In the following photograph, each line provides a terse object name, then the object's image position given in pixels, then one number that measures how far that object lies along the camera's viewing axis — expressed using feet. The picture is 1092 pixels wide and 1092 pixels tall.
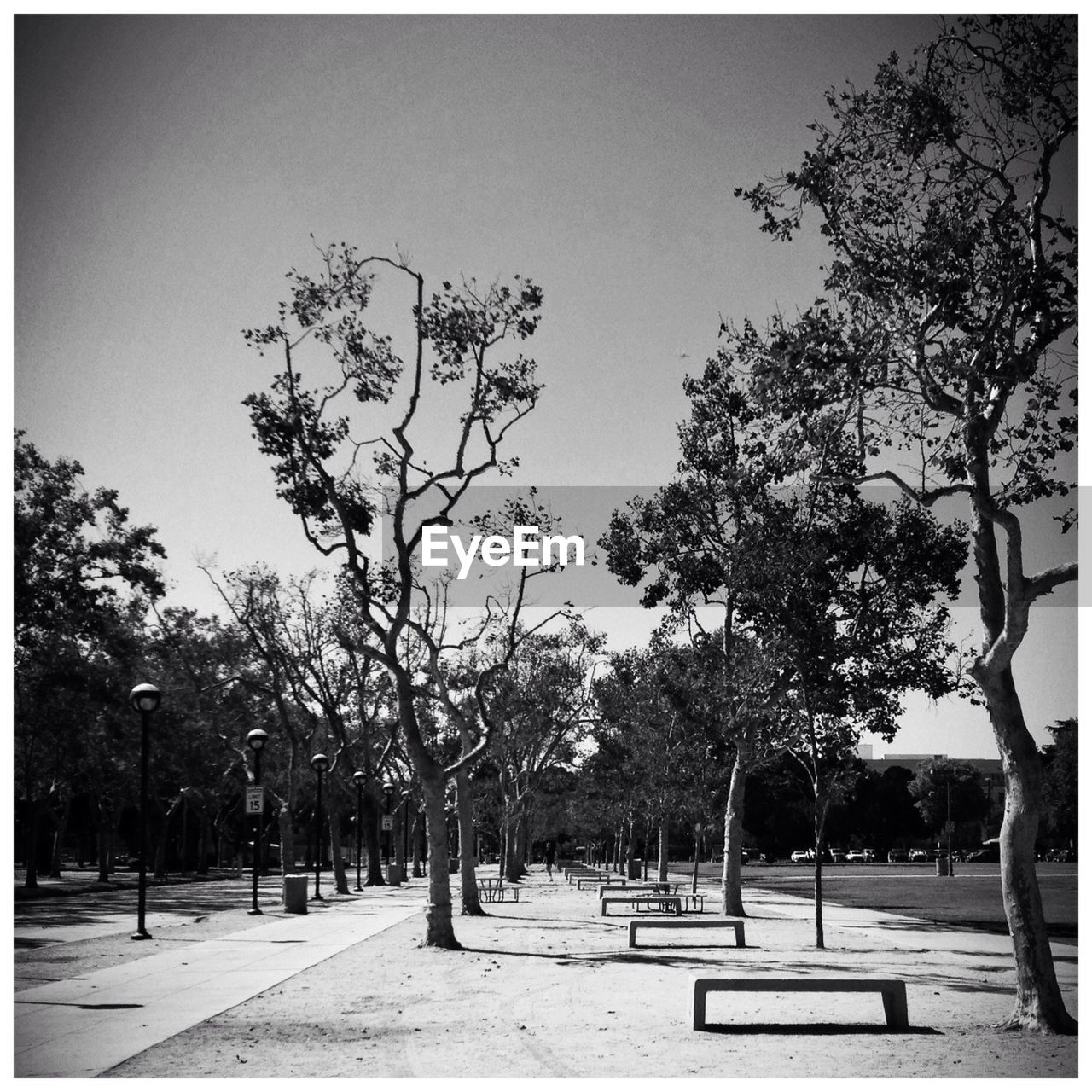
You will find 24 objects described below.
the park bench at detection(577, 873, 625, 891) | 145.05
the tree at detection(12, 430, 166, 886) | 92.32
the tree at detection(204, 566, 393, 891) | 112.88
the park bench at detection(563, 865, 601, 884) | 175.69
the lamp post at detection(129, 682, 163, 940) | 73.36
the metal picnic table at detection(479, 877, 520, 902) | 113.80
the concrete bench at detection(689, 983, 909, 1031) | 35.46
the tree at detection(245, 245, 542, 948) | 59.36
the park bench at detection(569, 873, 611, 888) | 165.70
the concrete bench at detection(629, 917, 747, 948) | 56.18
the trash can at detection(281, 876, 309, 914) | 96.53
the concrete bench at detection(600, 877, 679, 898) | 100.84
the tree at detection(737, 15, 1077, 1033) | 35.45
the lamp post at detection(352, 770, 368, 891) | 137.90
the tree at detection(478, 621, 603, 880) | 138.00
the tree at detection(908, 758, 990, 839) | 347.77
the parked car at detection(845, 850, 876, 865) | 337.72
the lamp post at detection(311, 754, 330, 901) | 115.14
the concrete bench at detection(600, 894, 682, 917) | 84.74
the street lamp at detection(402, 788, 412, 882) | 177.47
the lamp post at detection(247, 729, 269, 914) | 94.12
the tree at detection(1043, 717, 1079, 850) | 189.98
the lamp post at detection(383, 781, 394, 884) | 151.66
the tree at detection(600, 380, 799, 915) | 78.59
